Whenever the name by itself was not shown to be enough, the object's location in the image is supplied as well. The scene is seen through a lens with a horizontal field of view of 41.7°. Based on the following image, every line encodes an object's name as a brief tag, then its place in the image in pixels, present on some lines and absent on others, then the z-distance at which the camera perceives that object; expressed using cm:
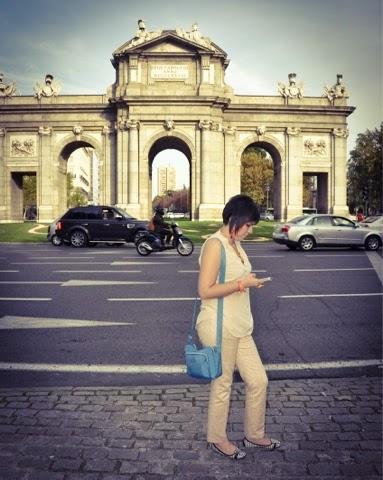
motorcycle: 1864
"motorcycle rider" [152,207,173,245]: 1880
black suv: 2292
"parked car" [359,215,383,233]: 2200
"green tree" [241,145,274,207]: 8112
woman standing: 350
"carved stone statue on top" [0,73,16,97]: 4334
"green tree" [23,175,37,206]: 8006
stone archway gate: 4075
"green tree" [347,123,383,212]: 6275
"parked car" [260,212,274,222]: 6878
